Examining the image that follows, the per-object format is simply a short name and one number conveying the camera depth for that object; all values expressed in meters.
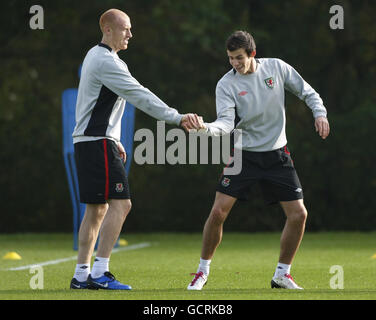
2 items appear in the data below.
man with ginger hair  13.44
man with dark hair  13.84
